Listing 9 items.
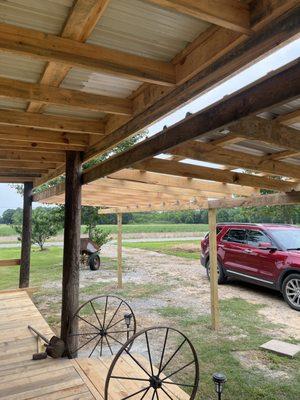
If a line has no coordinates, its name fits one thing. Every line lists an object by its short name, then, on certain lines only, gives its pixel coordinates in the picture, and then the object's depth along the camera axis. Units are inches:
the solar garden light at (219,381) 92.8
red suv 271.7
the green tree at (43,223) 662.4
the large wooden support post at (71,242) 166.2
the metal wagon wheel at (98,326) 162.6
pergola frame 58.9
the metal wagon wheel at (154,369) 118.6
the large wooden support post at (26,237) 308.8
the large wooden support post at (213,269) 229.0
